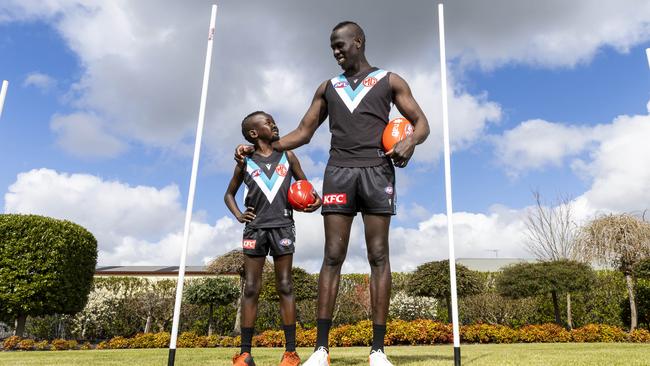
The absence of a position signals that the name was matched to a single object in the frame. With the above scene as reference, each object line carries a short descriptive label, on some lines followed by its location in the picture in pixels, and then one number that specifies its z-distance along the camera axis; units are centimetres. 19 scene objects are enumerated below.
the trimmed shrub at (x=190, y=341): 1384
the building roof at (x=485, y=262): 3589
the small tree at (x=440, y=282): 1655
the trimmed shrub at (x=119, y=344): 1470
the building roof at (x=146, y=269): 2903
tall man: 353
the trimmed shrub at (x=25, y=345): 1480
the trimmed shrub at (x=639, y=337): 1469
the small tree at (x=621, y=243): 1725
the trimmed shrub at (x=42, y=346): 1486
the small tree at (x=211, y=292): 1877
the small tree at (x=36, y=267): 1584
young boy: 437
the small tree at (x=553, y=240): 2548
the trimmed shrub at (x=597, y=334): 1441
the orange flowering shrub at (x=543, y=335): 1416
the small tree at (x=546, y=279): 1620
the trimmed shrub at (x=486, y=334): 1363
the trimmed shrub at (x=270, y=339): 1259
